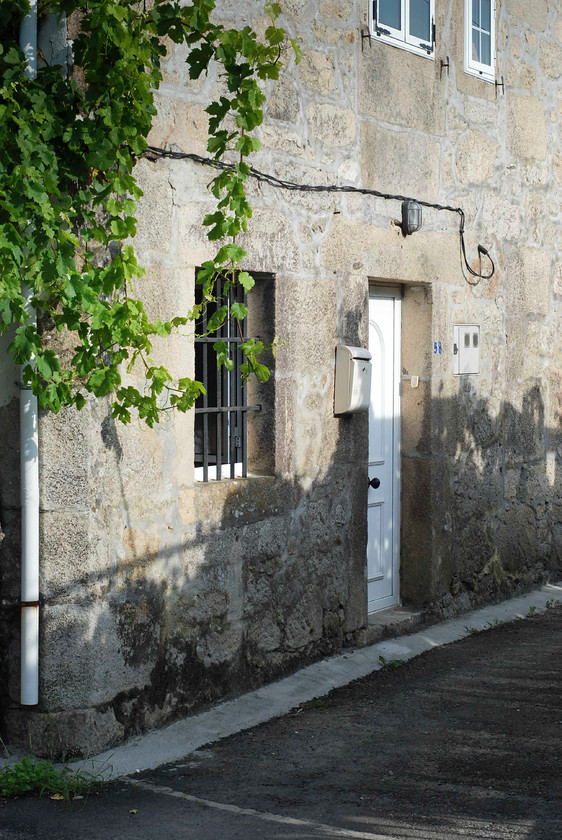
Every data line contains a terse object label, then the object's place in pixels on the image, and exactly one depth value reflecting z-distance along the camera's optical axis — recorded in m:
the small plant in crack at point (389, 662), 6.69
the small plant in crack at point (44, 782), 4.55
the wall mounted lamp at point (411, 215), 7.09
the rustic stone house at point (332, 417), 5.01
